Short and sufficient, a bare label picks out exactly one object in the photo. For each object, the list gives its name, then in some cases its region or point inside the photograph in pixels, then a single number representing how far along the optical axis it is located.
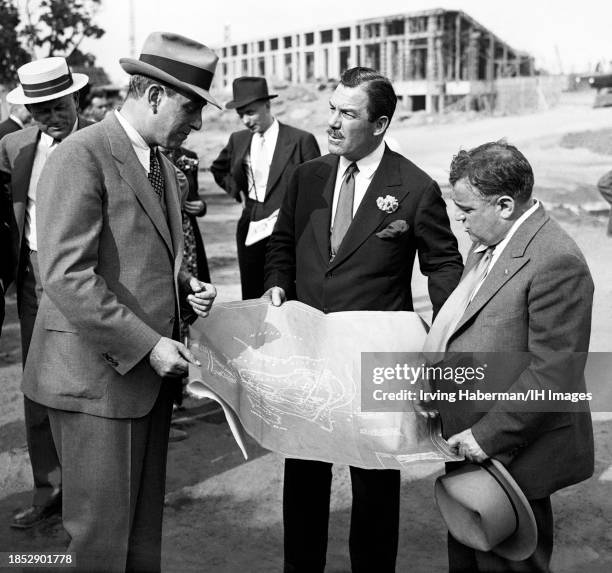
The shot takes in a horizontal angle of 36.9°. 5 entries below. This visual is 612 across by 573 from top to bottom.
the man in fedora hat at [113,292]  2.80
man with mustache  3.64
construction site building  51.69
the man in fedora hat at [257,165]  6.54
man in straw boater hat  4.43
